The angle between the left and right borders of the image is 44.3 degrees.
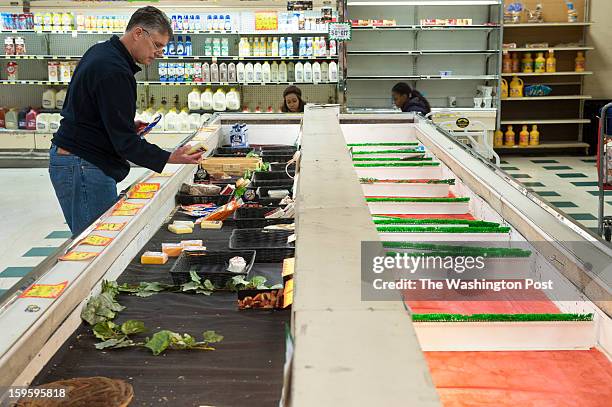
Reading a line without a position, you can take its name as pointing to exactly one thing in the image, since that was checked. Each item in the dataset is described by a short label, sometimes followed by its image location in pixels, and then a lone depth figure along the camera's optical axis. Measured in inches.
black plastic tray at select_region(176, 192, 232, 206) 160.2
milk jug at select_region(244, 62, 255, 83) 371.9
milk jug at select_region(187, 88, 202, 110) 374.9
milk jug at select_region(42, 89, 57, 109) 392.5
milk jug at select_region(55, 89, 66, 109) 393.4
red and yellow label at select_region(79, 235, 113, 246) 105.0
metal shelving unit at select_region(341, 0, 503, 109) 423.5
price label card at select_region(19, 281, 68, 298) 83.7
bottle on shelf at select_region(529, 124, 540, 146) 427.8
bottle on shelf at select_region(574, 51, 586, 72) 429.4
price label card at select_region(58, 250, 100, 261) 97.0
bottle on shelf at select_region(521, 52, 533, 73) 423.8
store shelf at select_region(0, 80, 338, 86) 373.1
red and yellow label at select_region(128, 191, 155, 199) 138.1
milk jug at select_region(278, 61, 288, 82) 372.2
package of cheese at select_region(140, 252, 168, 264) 116.1
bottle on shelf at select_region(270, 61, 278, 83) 373.1
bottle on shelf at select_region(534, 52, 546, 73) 422.6
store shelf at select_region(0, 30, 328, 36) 364.3
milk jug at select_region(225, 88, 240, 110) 372.5
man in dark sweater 132.2
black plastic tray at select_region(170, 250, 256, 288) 109.8
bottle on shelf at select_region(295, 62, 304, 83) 369.1
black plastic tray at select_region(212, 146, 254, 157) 223.0
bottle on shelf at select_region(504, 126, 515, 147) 425.1
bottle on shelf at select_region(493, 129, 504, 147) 424.8
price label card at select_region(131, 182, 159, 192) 143.5
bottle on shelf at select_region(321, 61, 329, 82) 370.3
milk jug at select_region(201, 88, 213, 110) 374.3
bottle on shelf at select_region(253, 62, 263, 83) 371.2
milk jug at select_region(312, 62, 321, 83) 367.6
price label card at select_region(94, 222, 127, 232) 113.7
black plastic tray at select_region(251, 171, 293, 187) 174.2
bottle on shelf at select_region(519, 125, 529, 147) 425.4
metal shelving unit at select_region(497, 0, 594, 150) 425.1
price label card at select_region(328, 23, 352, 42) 318.3
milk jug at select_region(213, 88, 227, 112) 373.4
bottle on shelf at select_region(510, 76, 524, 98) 424.5
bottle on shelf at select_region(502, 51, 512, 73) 424.8
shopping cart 223.3
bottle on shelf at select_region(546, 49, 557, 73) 422.0
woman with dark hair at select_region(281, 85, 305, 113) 300.8
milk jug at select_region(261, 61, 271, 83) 371.2
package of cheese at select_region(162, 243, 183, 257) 120.9
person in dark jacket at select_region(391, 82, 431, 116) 300.5
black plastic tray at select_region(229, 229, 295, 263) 118.0
